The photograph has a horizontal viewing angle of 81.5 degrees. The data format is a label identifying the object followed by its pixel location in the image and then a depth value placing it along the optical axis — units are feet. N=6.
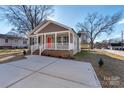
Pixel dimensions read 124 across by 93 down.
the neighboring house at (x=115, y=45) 93.94
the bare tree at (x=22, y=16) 48.52
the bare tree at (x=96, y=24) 70.18
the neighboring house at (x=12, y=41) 63.22
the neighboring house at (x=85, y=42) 85.19
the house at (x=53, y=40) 25.96
